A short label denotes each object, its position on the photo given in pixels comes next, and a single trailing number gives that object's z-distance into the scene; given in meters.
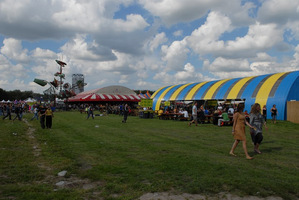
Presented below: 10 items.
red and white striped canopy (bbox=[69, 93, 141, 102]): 55.13
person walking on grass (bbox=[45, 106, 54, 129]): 15.11
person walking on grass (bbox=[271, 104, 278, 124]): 19.07
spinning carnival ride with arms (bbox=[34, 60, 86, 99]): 49.62
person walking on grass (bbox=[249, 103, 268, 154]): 8.15
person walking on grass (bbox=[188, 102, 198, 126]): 17.53
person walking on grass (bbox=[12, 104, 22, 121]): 21.08
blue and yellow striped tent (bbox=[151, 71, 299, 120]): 21.22
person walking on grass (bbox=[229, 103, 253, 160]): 7.61
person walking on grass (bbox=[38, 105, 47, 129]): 15.19
